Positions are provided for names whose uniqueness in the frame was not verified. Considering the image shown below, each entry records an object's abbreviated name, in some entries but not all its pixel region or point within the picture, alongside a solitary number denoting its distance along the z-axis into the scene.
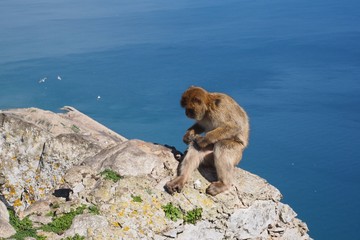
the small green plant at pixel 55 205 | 4.92
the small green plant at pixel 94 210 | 4.62
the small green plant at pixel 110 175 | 5.04
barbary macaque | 5.22
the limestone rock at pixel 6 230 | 4.39
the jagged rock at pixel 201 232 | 4.86
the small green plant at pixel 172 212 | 4.84
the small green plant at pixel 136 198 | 4.82
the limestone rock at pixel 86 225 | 4.40
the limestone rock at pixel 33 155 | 6.50
